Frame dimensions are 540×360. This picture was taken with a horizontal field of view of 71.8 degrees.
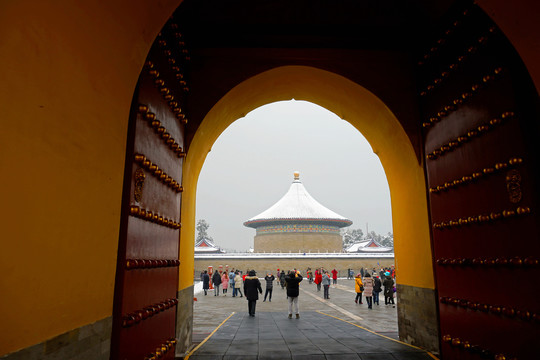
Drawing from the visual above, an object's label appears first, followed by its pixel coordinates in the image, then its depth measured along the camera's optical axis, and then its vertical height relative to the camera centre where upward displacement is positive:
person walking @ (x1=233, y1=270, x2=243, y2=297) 14.91 -1.27
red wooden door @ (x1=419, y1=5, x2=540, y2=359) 2.67 +0.48
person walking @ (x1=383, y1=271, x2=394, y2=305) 11.46 -1.15
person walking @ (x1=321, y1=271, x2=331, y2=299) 13.52 -1.16
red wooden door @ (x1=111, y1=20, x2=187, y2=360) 2.52 +0.27
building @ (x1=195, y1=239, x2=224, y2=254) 34.71 +0.22
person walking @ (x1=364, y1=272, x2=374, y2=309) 10.81 -1.10
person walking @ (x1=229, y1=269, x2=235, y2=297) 16.62 -1.22
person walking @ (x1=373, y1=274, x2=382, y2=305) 11.52 -1.13
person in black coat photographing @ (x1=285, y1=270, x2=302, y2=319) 8.16 -0.82
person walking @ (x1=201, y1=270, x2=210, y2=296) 16.65 -1.41
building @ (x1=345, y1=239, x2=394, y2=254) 37.84 +0.28
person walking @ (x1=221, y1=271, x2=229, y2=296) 15.66 -1.31
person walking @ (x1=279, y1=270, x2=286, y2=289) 18.13 -1.49
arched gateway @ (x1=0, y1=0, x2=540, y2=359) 1.75 +0.76
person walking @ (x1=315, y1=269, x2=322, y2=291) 16.29 -1.23
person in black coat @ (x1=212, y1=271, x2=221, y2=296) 15.61 -1.27
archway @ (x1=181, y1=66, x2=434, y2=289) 4.84 +1.64
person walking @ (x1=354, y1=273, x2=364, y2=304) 11.93 -1.21
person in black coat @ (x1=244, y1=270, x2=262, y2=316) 8.45 -0.90
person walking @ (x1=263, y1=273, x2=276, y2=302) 12.73 -1.14
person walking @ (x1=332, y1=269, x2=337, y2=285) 19.83 -1.28
